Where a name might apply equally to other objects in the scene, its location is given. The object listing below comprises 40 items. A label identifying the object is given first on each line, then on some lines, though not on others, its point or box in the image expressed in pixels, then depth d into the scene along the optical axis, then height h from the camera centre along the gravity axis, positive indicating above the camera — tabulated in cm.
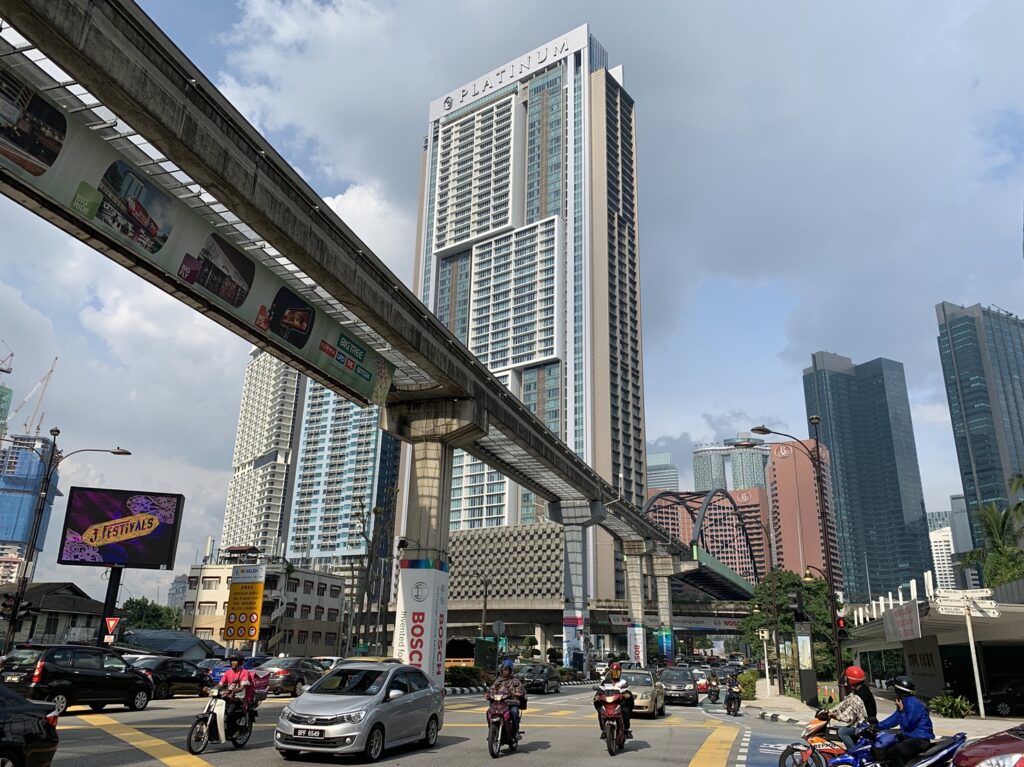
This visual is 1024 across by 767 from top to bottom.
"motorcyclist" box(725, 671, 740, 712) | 2713 -237
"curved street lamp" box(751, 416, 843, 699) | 2447 +372
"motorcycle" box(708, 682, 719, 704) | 3672 -340
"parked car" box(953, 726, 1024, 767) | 752 -125
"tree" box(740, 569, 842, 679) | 6332 +104
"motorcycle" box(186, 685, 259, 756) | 1206 -181
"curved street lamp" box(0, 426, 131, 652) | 2698 +308
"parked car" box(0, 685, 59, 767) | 794 -130
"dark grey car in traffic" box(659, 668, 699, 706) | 3297 -273
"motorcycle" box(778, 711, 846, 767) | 990 -159
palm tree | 4673 +506
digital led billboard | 3928 +442
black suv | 1678 -149
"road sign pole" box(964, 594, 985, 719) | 2359 -32
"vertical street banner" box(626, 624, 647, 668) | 7250 -196
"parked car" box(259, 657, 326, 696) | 2773 -217
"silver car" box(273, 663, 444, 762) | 1132 -153
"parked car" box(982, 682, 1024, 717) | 2855 -265
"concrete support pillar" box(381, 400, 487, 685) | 2977 +396
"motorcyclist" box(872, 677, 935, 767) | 913 -124
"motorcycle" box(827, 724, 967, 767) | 876 -147
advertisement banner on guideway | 1445 +903
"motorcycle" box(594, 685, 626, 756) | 1390 -181
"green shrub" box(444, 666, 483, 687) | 3806 -296
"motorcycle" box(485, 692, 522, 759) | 1302 -186
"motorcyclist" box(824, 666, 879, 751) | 1029 -109
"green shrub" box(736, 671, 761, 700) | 3716 -304
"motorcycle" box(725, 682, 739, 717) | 2698 -276
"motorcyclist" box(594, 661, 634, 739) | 1433 -143
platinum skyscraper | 13325 +7076
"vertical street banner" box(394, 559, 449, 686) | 2952 +7
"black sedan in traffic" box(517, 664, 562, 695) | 3650 -274
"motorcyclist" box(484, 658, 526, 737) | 1368 -128
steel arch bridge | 10418 +1885
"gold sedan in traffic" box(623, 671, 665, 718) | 2358 -221
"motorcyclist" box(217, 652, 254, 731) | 1264 -123
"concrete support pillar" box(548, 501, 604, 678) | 5956 +635
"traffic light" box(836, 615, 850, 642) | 2444 -8
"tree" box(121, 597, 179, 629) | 12144 -32
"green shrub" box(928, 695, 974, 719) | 2438 -253
